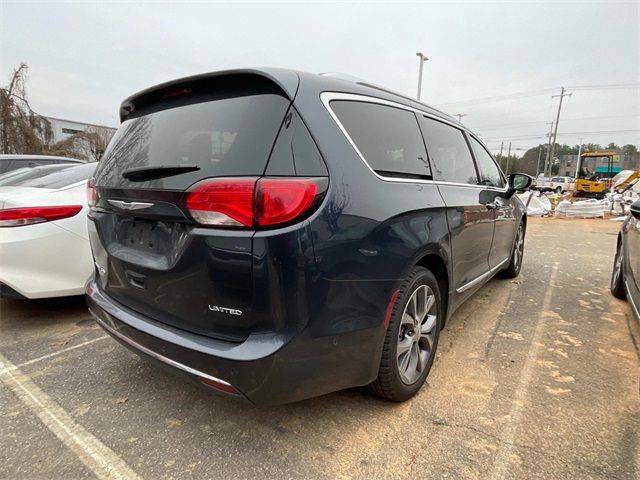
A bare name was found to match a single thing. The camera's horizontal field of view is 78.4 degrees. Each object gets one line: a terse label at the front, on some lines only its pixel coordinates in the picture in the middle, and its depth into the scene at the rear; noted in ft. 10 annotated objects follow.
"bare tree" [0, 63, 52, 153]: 65.67
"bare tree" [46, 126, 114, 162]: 95.61
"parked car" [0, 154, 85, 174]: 21.05
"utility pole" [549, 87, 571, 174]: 170.81
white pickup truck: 115.26
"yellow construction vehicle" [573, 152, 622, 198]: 77.41
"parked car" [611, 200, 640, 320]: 10.29
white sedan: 9.91
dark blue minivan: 5.08
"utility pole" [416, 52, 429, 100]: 61.36
